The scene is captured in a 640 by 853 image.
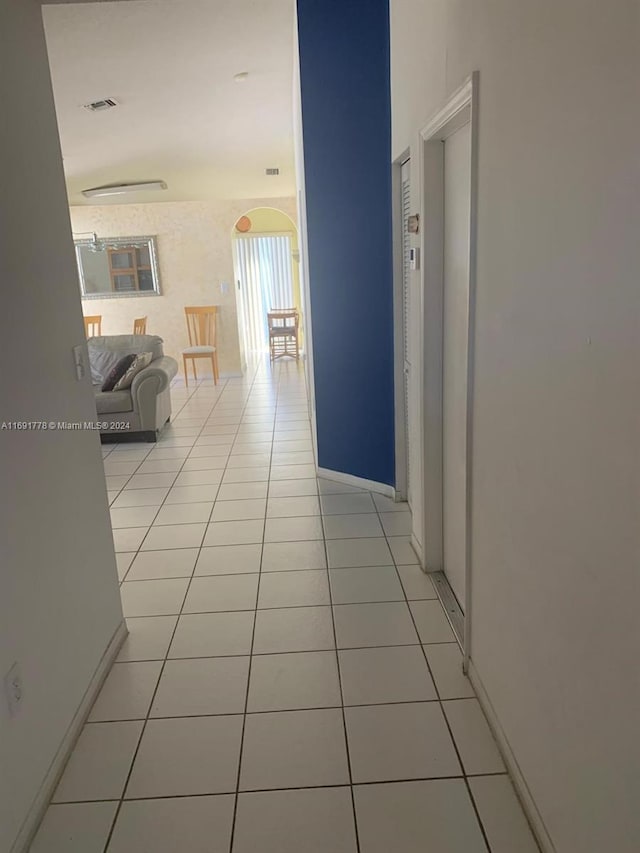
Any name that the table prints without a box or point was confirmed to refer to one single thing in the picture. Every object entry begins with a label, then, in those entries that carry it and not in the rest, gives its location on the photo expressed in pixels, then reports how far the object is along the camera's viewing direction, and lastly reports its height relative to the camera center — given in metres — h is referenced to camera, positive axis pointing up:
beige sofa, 5.43 -0.95
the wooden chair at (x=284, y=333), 9.69 -0.65
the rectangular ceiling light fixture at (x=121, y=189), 7.80 +1.39
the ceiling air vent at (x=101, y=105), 5.02 +1.59
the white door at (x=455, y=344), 2.24 -0.24
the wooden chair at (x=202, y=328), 8.33 -0.45
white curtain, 10.73 +0.25
